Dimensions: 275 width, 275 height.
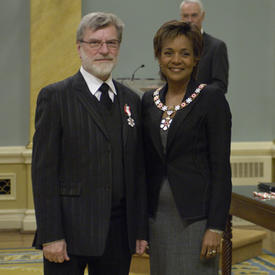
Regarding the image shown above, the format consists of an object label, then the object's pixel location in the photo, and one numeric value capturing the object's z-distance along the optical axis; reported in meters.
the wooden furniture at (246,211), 3.16
